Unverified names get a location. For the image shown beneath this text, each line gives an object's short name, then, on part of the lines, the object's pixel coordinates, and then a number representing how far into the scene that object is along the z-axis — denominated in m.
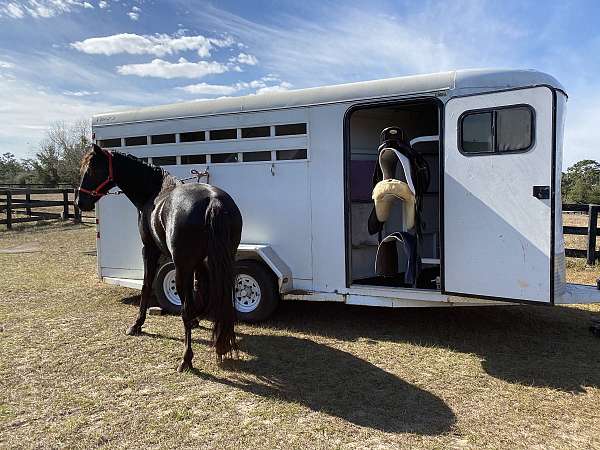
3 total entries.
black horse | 4.14
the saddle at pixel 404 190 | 5.00
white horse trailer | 4.30
